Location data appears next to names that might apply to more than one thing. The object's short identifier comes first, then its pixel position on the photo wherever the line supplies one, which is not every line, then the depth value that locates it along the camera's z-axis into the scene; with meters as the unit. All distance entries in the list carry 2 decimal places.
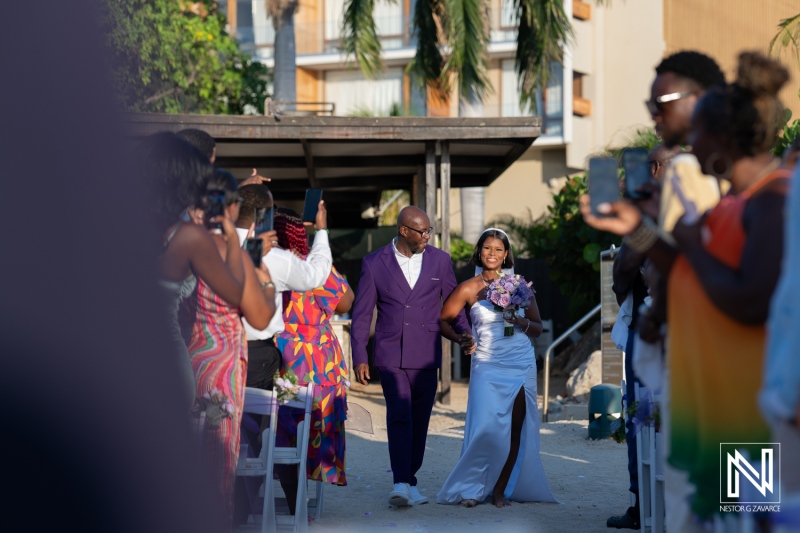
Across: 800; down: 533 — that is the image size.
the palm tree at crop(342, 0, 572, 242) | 20.12
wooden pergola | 13.62
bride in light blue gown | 7.95
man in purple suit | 8.01
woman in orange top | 2.93
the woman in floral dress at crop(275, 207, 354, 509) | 6.62
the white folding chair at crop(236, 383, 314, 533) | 5.70
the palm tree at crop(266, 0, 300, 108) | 24.64
